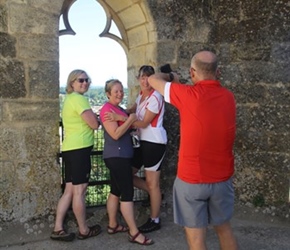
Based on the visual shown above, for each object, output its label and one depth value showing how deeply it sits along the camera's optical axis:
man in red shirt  2.48
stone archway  3.94
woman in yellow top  3.36
